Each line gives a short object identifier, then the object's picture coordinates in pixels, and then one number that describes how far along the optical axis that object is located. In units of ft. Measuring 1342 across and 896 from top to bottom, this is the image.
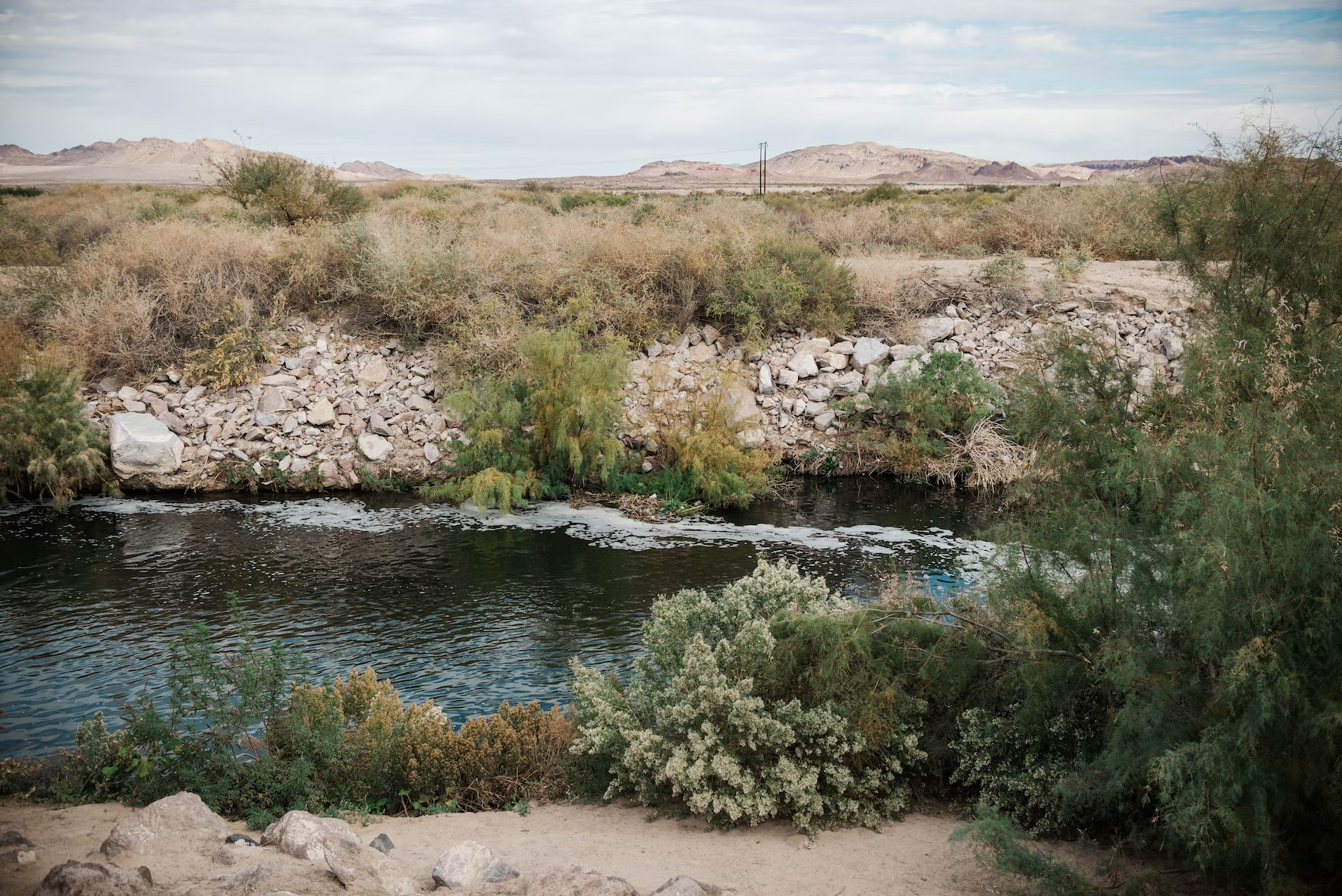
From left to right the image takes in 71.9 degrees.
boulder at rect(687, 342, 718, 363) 63.16
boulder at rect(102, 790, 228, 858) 16.76
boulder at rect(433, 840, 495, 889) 16.72
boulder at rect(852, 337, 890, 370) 61.52
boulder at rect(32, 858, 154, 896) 14.12
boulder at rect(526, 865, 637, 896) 15.66
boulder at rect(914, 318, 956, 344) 63.82
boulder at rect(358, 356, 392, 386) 60.03
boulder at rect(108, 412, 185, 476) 52.60
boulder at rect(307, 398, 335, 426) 56.70
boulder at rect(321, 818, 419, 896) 15.90
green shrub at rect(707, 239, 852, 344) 63.82
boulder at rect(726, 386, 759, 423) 55.11
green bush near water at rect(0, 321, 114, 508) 48.47
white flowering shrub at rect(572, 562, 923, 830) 20.08
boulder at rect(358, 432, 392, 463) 54.54
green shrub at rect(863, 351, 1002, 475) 54.90
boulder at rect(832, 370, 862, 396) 59.31
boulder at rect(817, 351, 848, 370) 61.67
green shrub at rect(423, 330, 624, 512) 49.11
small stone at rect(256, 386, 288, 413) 57.11
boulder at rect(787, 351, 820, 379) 60.80
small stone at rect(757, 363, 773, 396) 59.93
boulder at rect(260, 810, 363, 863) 16.72
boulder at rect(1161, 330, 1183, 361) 58.85
